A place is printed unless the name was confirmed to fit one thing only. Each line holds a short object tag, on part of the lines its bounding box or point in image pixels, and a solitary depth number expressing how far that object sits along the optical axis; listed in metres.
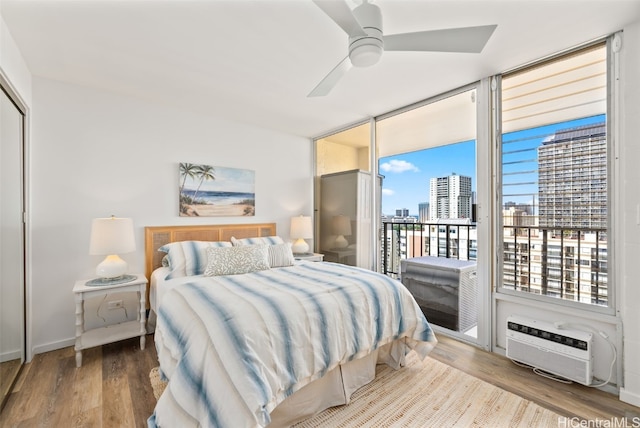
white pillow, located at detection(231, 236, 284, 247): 3.32
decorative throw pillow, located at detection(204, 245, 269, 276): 2.71
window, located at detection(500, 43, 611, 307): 2.17
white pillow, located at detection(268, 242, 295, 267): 3.13
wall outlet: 2.95
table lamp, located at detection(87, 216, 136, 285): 2.53
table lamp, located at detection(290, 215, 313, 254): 4.14
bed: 1.38
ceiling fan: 1.54
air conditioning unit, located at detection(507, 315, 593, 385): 2.05
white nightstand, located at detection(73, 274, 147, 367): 2.39
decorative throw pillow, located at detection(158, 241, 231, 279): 2.82
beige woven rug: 1.75
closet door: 1.97
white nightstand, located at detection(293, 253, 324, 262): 4.04
